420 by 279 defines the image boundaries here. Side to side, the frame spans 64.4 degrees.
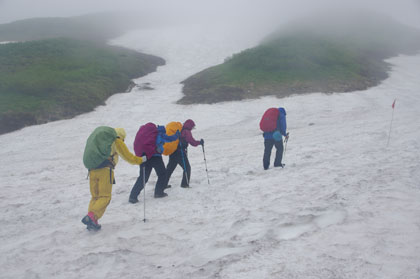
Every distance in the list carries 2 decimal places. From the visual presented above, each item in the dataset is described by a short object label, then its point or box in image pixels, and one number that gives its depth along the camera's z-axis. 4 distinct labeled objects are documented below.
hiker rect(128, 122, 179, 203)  8.39
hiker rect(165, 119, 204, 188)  9.38
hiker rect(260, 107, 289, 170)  10.47
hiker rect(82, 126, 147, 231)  6.77
